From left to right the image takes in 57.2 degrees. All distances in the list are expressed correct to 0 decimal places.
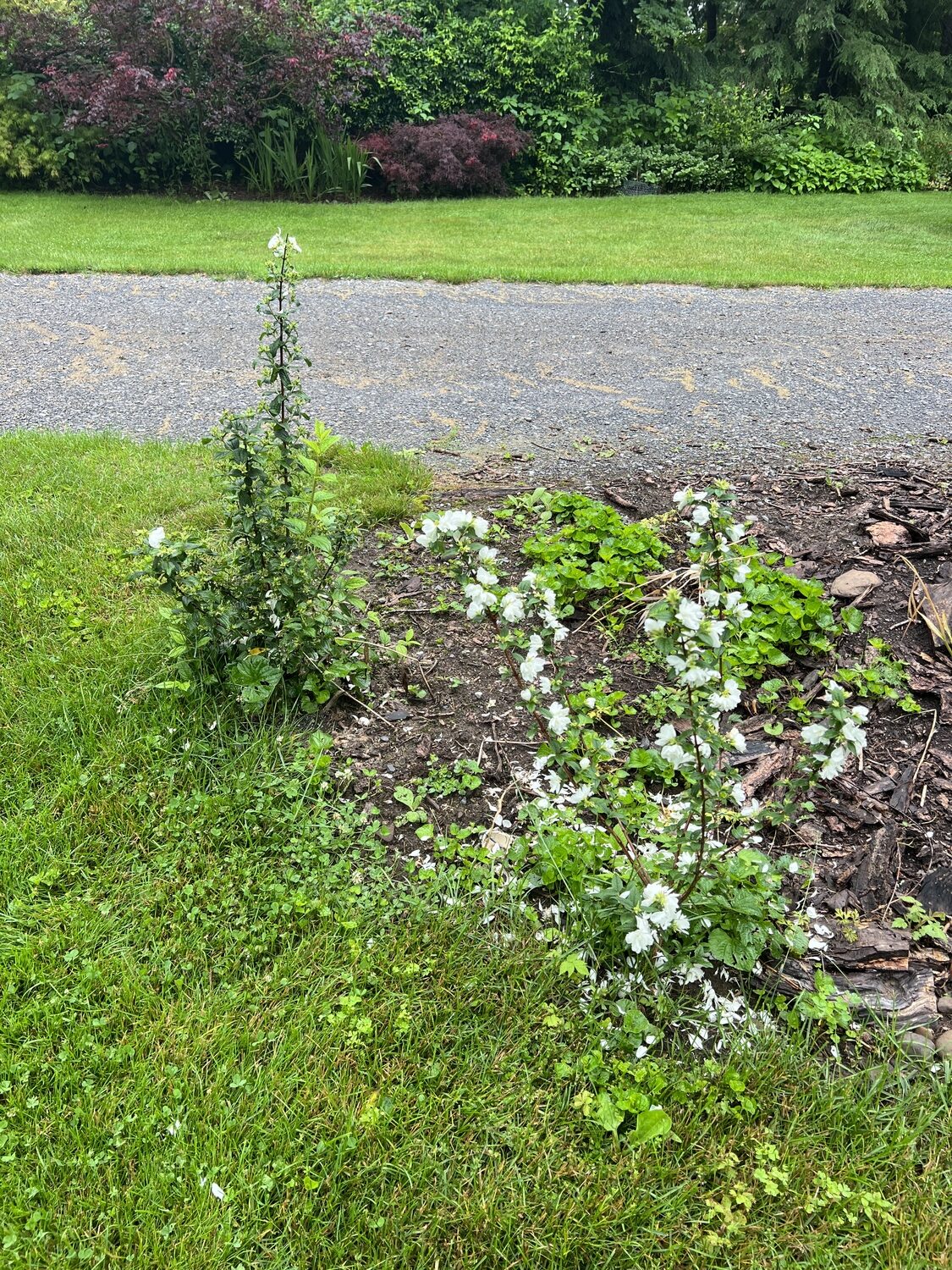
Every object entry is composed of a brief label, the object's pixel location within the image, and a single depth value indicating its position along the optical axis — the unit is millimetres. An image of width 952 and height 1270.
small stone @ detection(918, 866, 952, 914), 1914
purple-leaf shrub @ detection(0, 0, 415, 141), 9461
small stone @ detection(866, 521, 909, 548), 2953
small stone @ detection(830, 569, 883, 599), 2752
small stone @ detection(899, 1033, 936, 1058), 1674
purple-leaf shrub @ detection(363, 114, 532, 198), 10586
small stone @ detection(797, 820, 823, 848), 2078
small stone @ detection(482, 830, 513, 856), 2052
